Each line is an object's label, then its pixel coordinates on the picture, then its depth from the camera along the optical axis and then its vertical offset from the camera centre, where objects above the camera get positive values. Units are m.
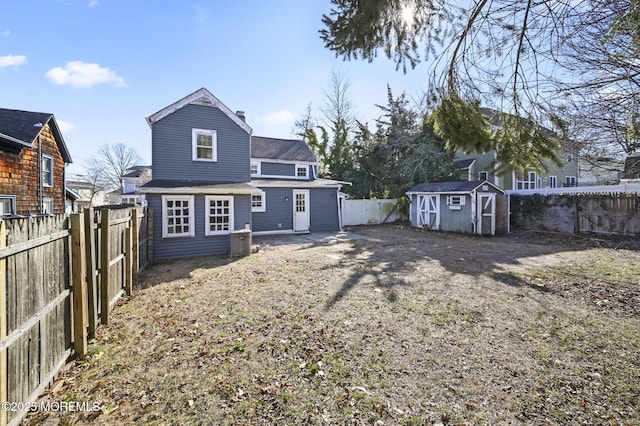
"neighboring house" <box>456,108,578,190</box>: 22.14 +2.38
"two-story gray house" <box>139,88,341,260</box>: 9.56 +1.21
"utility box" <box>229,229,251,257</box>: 9.88 -1.21
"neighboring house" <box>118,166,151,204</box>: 26.17 +2.98
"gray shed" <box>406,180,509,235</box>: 14.54 -0.08
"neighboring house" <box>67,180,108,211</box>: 35.00 +2.47
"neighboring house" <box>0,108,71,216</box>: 9.96 +1.85
